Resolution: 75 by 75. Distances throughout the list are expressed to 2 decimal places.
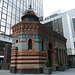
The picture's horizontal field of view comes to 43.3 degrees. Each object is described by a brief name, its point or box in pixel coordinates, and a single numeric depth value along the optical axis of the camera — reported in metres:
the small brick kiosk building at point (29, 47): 14.73
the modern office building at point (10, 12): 42.19
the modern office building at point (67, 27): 38.81
